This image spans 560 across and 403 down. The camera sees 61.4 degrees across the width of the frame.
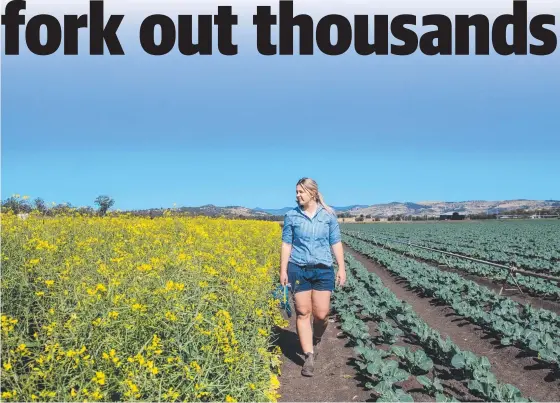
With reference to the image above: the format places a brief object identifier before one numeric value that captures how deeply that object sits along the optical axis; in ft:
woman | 18.85
